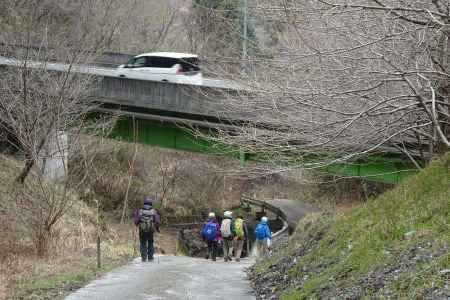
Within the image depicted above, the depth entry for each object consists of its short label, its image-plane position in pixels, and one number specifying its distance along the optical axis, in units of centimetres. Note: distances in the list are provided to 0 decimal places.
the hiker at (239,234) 2172
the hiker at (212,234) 2155
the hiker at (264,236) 2098
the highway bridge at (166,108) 2389
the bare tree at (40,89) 2289
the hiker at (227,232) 2145
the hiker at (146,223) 1903
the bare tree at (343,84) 1449
